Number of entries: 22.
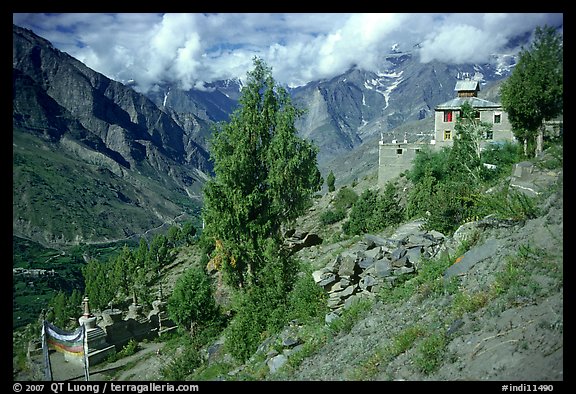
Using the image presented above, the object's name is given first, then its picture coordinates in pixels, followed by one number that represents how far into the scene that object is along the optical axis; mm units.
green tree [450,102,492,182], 23100
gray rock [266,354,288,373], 10117
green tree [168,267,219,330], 18805
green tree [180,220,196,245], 90031
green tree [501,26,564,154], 17688
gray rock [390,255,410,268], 12509
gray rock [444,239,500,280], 9820
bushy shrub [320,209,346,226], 45125
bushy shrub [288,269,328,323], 12172
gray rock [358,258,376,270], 13664
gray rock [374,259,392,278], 12375
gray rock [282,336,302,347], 10930
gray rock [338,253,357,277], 13516
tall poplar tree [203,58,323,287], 16438
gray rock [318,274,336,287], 13064
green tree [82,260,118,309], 51862
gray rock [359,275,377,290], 12283
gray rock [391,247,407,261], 12875
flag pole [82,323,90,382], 12506
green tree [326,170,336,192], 72562
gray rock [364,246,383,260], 13995
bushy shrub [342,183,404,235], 28297
